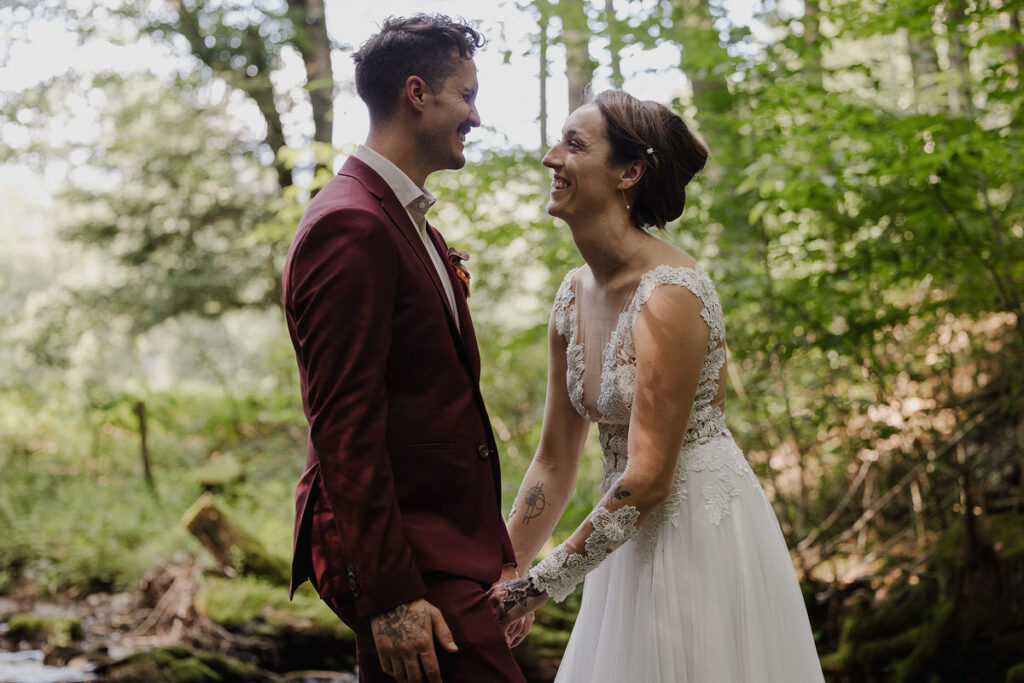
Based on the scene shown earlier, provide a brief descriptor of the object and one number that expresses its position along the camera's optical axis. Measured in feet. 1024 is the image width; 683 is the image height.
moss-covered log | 23.26
